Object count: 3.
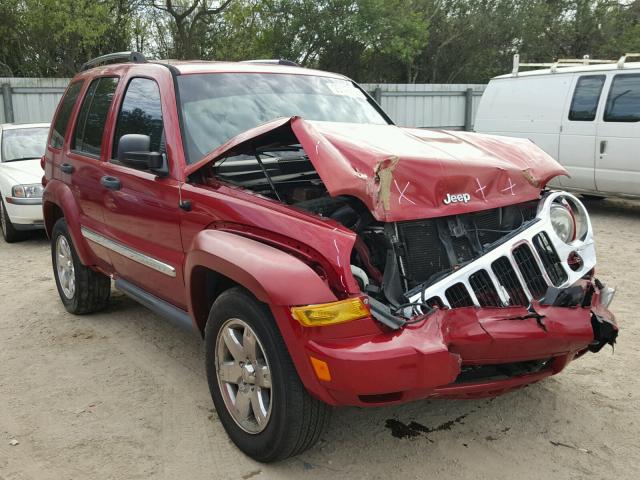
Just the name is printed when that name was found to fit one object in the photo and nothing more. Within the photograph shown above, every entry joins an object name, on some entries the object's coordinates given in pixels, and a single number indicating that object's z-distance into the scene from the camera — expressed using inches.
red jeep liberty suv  102.7
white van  335.3
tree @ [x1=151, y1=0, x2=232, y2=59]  765.6
